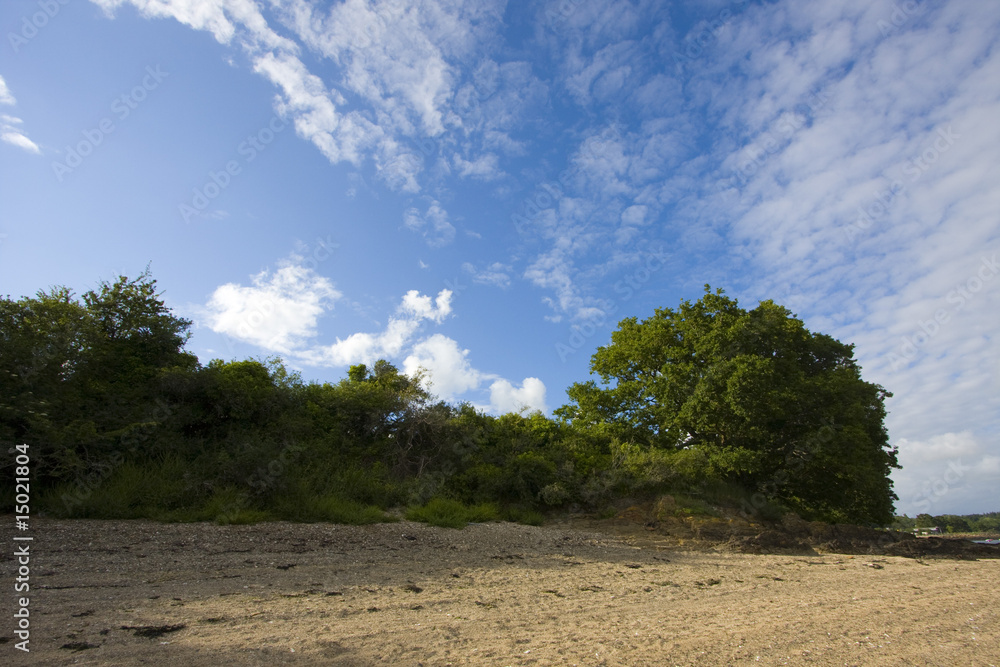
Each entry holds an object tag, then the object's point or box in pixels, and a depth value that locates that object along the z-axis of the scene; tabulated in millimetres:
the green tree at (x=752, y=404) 18547
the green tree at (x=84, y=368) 10977
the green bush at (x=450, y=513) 14055
